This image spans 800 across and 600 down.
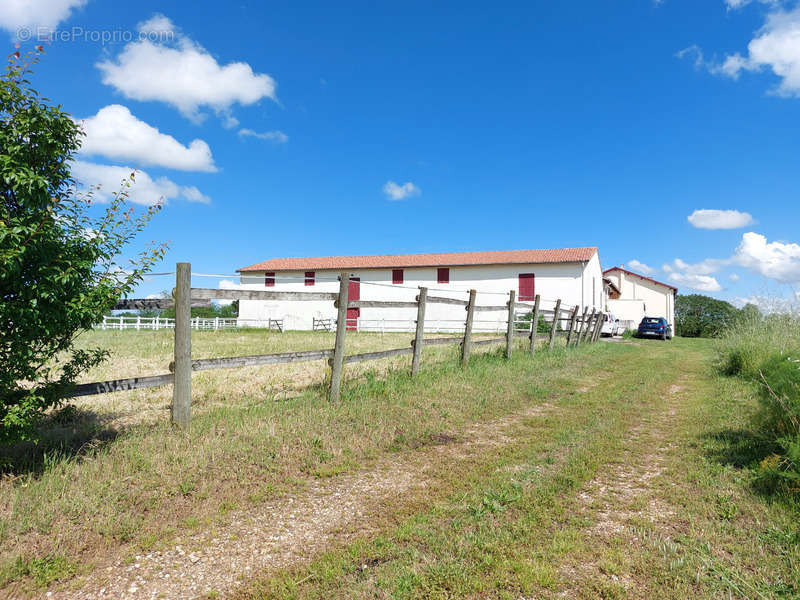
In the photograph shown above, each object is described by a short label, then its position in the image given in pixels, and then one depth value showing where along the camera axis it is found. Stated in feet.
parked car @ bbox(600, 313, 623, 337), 90.79
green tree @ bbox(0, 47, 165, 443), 10.96
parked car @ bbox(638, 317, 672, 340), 95.14
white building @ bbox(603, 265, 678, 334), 134.62
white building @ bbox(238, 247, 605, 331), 96.94
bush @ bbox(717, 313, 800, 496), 12.38
